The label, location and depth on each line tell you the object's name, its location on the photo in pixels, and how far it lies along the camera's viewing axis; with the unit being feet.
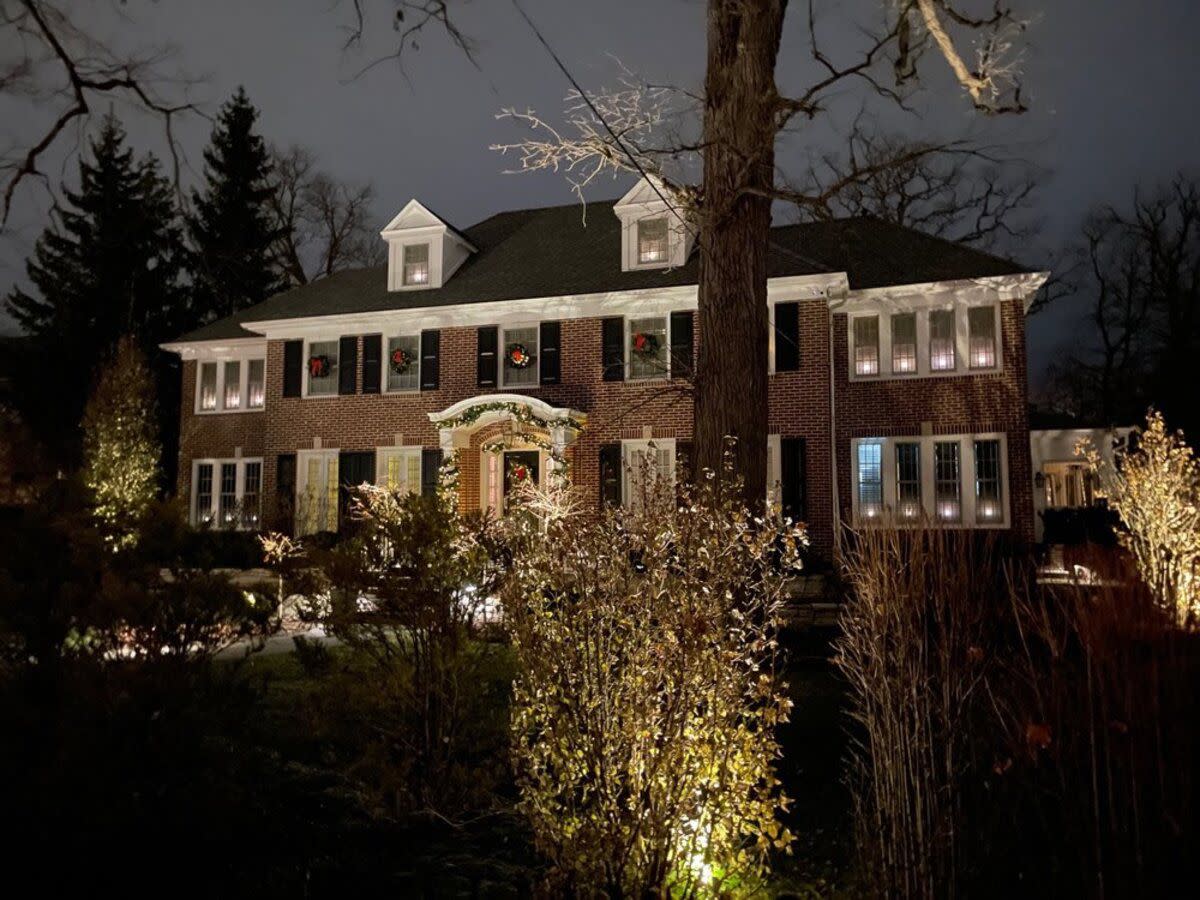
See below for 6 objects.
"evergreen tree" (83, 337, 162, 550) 62.18
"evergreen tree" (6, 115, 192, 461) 92.48
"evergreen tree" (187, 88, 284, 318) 106.83
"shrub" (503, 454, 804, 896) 10.48
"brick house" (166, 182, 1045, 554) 53.78
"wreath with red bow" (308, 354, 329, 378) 65.03
